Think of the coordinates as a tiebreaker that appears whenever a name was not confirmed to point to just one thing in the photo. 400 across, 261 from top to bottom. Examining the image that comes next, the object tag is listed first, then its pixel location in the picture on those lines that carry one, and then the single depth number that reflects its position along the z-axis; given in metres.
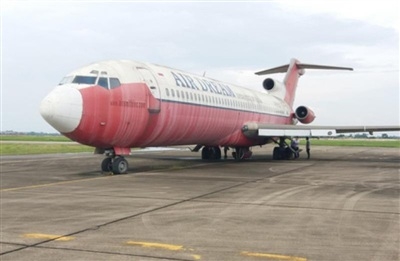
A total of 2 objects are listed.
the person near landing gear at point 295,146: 29.44
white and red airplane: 14.98
